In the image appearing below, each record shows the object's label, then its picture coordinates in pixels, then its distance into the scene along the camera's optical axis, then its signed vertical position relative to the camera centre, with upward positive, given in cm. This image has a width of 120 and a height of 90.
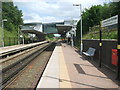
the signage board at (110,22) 510 +99
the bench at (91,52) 790 -94
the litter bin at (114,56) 479 -75
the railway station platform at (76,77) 371 -156
